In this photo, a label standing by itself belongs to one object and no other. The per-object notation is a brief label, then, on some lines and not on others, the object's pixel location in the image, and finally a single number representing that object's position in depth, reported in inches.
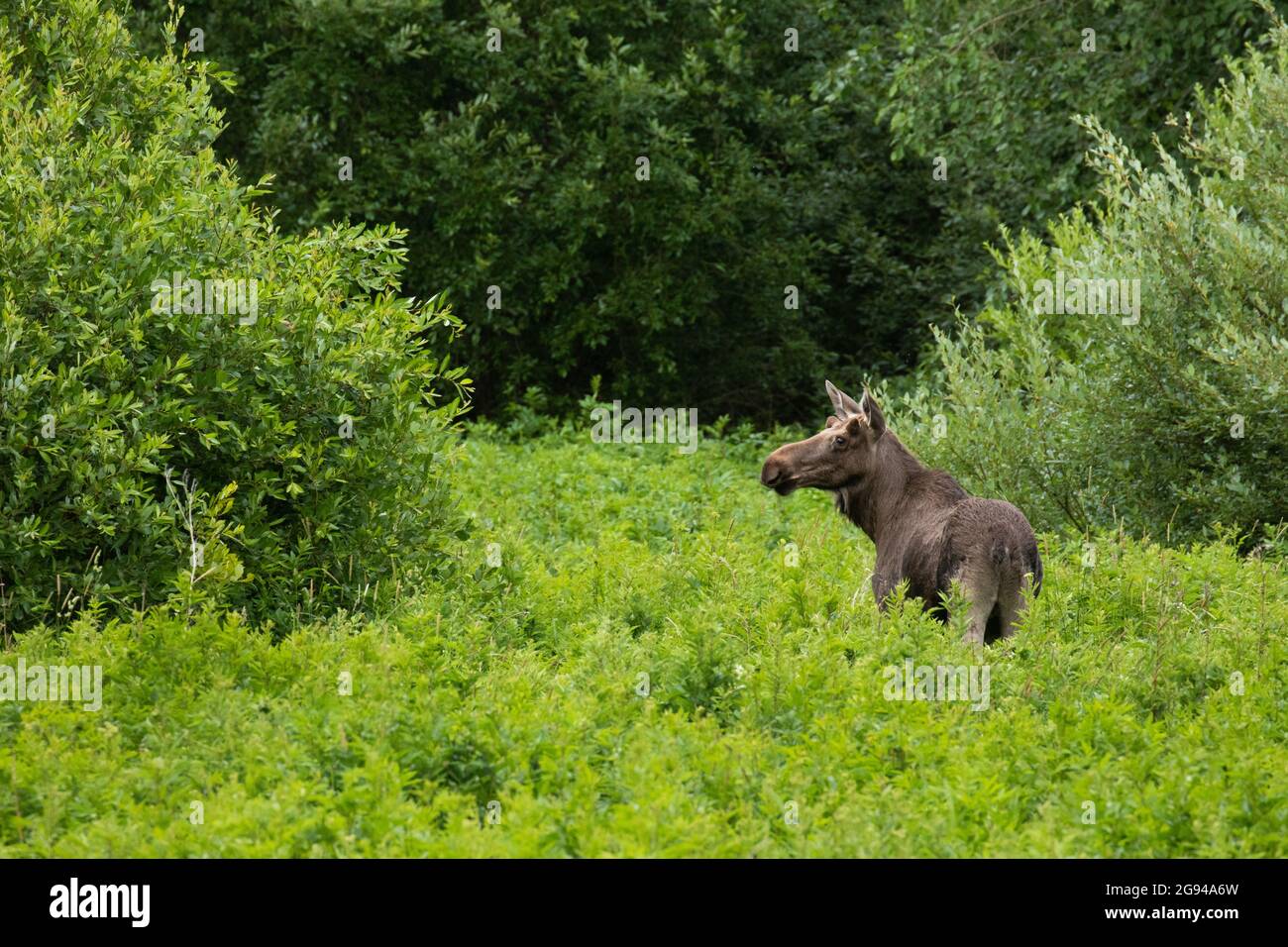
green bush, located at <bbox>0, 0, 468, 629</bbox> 681.6
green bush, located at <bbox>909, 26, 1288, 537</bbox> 1001.5
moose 693.9
